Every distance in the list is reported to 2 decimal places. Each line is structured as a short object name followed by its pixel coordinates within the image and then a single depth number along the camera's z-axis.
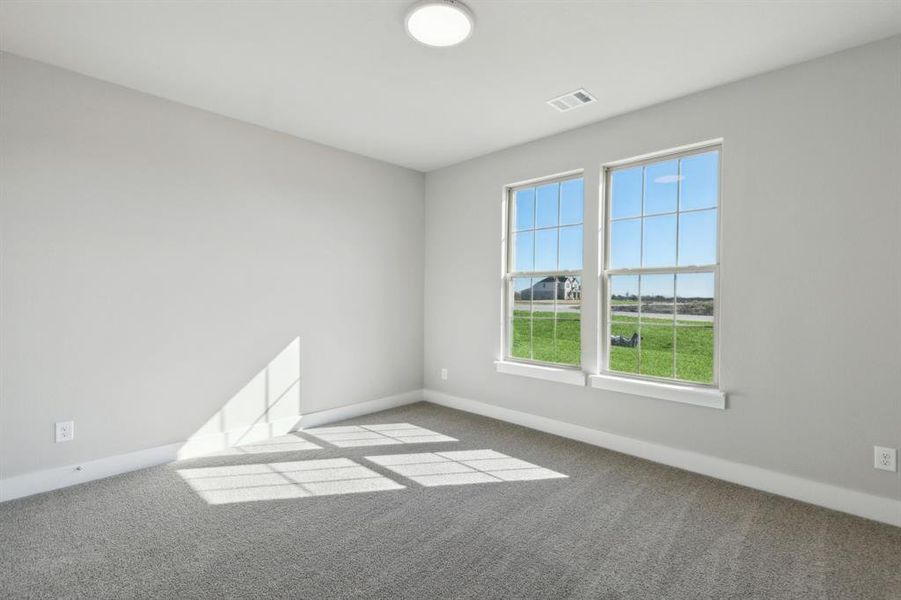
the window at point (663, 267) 3.26
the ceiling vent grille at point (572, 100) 3.21
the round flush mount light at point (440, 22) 2.23
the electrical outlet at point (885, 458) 2.47
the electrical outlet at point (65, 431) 2.87
